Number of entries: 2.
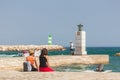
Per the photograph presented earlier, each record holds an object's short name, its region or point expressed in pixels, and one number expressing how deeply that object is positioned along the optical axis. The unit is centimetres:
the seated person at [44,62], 1608
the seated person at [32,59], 1714
